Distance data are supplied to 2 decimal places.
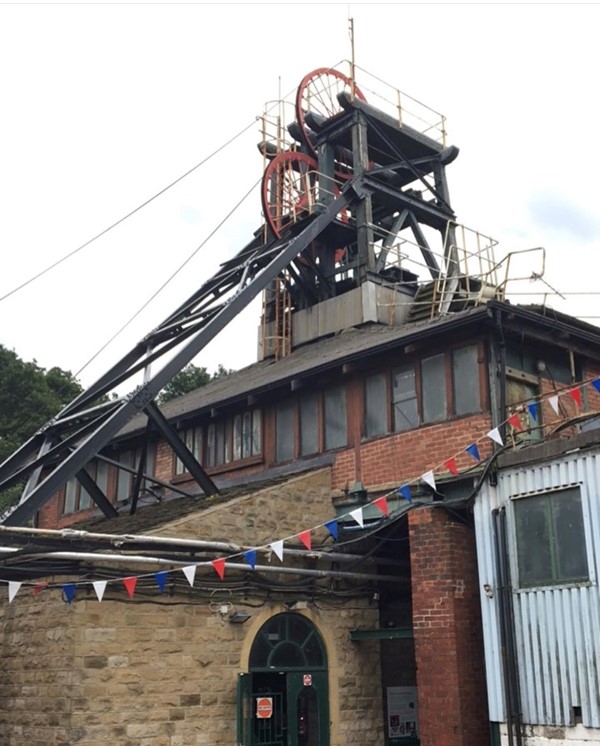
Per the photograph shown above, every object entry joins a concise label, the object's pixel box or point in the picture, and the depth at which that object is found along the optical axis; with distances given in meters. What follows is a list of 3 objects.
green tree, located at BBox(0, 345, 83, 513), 38.12
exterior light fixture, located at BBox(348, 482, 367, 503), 14.80
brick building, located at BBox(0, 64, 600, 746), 12.12
